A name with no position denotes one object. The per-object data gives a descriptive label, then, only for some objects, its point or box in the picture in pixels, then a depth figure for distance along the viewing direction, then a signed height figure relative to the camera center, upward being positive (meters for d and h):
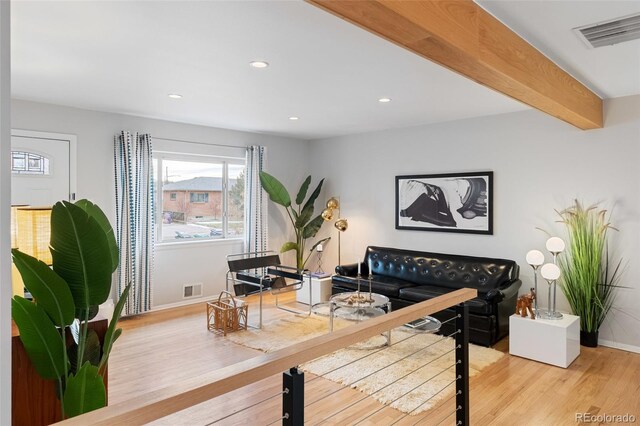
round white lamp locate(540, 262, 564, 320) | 3.91 -0.62
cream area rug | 3.08 -1.35
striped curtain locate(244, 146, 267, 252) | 6.28 +0.14
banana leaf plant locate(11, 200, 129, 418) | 1.54 -0.34
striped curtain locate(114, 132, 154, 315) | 5.02 -0.07
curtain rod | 5.42 +0.94
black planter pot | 4.11 -1.28
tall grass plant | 4.04 -0.62
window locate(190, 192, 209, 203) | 5.89 +0.18
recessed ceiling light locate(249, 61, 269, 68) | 3.09 +1.11
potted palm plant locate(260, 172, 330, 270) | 6.64 -0.18
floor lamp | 6.18 -0.07
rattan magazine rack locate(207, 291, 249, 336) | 4.57 -1.19
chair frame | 5.10 -0.84
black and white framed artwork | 5.03 +0.11
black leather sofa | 4.11 -0.85
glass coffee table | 4.02 -0.95
